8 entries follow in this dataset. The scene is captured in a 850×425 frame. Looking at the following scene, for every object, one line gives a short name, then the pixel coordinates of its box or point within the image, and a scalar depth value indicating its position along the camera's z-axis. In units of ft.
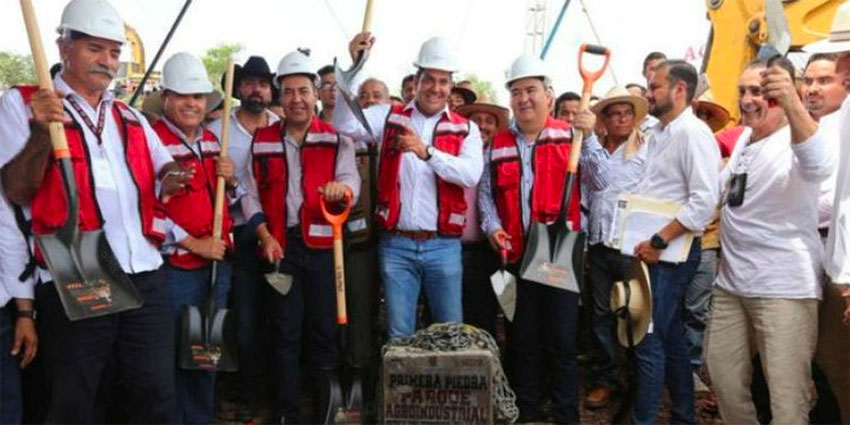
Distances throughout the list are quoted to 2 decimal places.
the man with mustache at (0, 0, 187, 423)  10.41
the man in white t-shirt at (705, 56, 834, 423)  11.71
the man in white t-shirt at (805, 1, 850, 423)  10.47
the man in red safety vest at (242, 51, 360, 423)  14.98
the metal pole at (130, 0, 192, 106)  19.97
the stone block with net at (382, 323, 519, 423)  12.55
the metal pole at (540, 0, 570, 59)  24.27
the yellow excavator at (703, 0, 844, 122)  22.74
